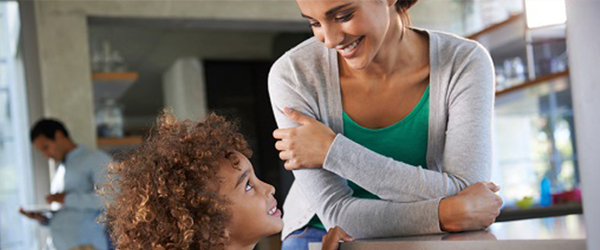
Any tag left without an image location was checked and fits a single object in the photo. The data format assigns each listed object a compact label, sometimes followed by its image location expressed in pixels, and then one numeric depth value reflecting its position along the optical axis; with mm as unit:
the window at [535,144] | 5480
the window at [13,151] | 4617
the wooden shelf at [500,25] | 3969
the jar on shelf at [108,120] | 4680
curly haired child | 1091
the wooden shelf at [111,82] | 4590
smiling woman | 1179
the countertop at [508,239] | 773
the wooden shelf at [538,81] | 4135
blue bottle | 4020
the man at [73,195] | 3738
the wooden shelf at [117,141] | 4520
